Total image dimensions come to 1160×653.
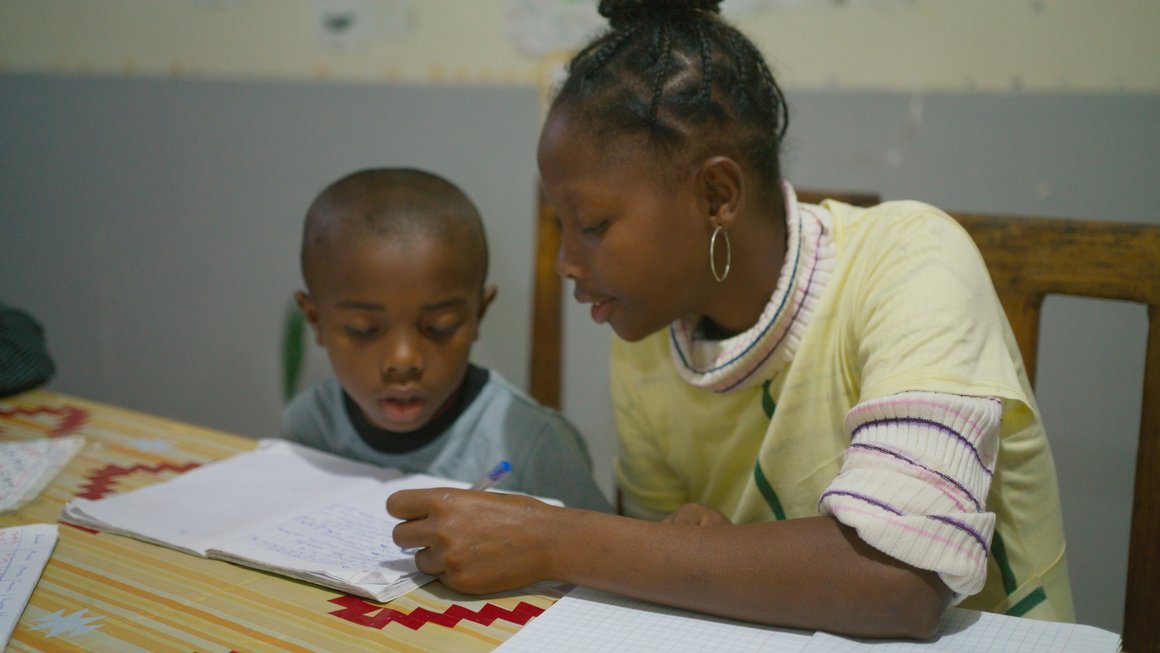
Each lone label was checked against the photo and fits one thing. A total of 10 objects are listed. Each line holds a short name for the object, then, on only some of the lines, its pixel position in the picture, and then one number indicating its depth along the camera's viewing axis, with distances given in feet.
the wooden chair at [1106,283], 3.44
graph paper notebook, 2.40
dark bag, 4.85
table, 2.49
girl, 2.47
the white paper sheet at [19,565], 2.60
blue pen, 3.29
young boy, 4.00
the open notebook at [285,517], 2.89
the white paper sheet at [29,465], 3.52
